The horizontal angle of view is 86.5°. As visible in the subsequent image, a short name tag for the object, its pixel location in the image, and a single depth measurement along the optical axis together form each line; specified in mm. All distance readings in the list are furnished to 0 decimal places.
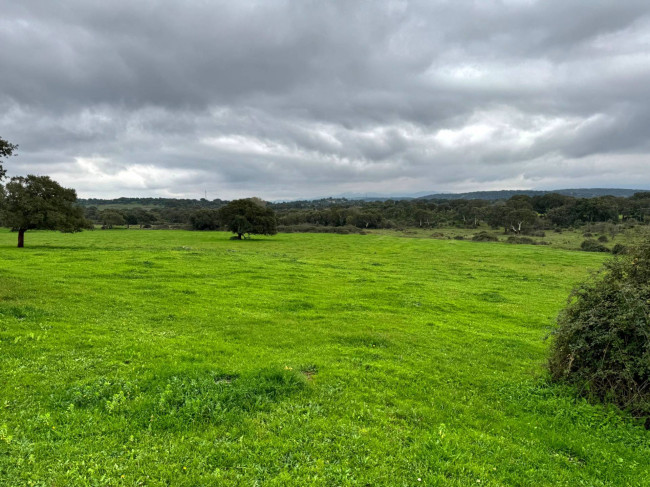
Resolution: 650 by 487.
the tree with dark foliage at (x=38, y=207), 39312
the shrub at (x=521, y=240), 83969
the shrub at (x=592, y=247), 68856
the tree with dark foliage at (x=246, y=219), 74812
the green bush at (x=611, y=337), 8570
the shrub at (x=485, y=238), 91994
